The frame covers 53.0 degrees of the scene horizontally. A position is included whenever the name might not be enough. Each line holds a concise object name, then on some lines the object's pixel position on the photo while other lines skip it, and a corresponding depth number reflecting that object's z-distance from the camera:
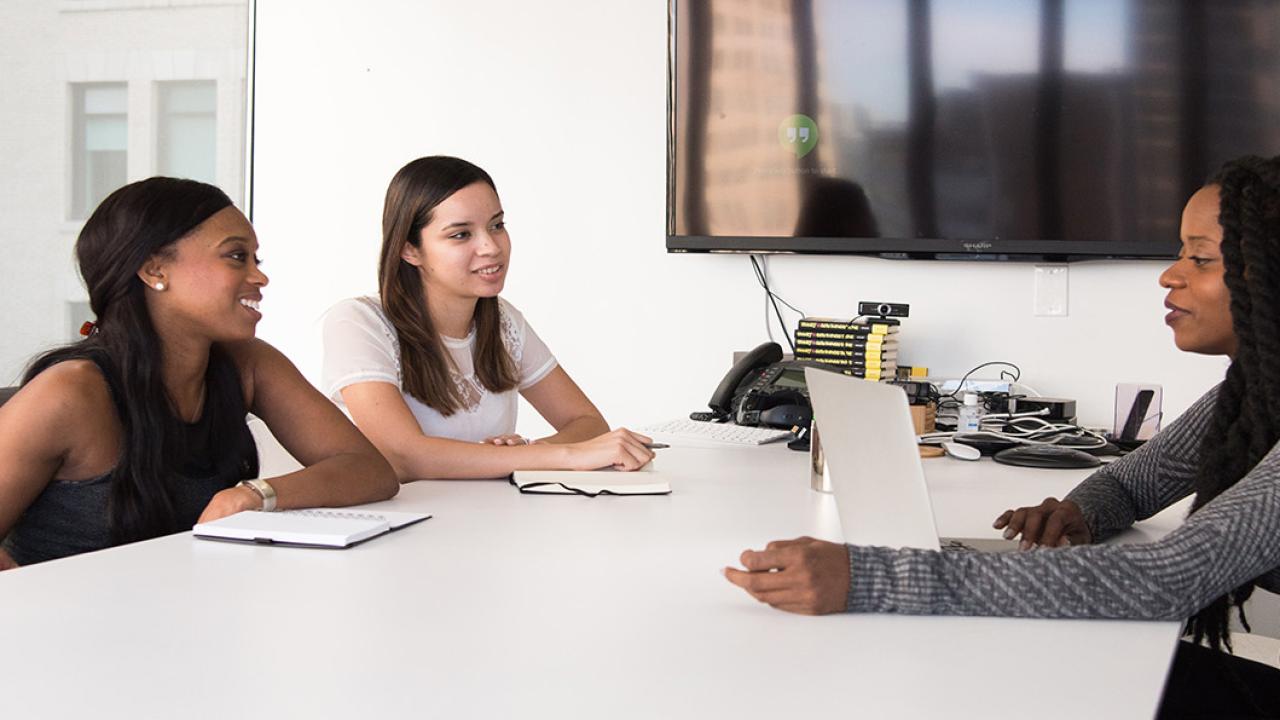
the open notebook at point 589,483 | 1.94
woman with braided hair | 1.21
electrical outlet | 3.48
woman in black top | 1.74
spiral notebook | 1.50
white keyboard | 2.66
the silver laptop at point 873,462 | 1.32
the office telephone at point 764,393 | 2.85
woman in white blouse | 2.33
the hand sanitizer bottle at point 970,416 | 2.83
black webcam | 3.52
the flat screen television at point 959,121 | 3.36
